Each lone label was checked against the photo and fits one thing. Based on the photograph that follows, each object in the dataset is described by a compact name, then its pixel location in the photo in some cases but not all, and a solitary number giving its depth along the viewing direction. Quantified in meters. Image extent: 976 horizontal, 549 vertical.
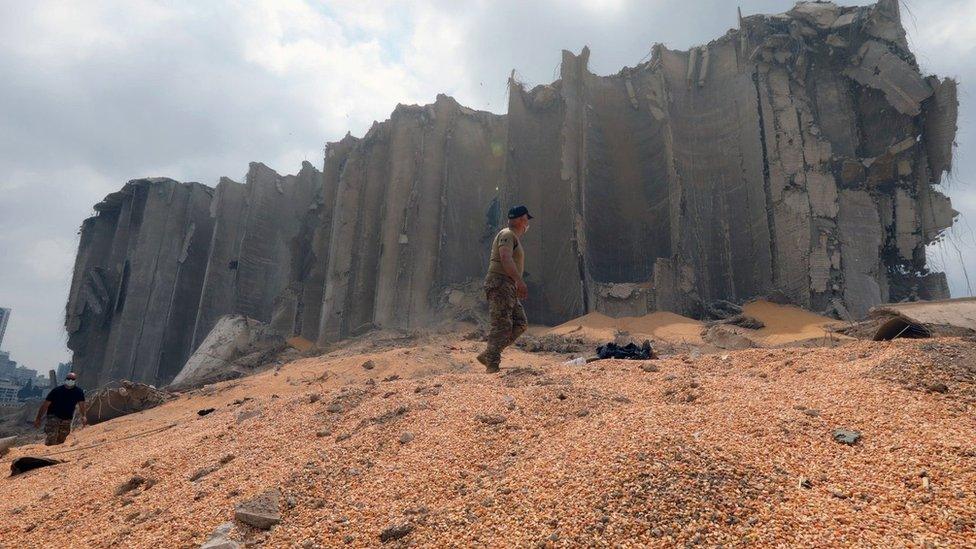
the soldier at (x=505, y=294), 4.78
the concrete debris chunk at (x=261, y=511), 2.32
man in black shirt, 6.90
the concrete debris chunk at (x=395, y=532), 2.11
